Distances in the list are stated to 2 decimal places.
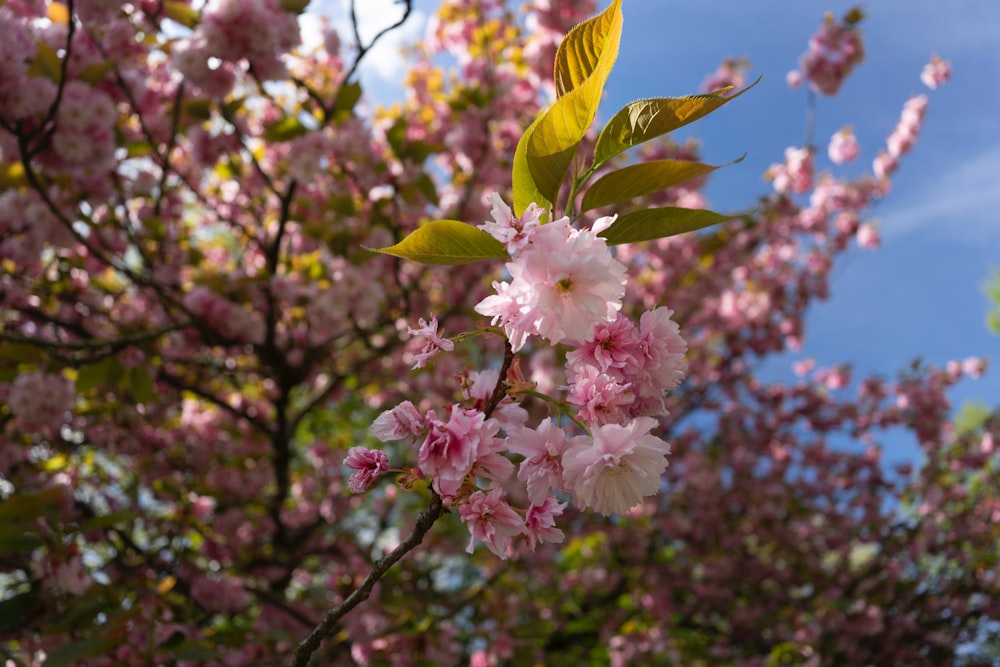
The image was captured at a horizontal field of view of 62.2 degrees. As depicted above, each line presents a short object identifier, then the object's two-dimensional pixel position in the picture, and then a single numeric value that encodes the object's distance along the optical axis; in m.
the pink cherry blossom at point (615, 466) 0.33
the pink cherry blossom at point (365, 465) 0.35
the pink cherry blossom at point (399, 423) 0.34
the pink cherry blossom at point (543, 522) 0.35
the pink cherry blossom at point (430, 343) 0.35
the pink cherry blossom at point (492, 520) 0.34
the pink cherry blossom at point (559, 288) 0.31
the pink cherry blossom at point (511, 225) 0.32
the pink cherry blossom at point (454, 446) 0.33
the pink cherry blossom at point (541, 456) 0.35
